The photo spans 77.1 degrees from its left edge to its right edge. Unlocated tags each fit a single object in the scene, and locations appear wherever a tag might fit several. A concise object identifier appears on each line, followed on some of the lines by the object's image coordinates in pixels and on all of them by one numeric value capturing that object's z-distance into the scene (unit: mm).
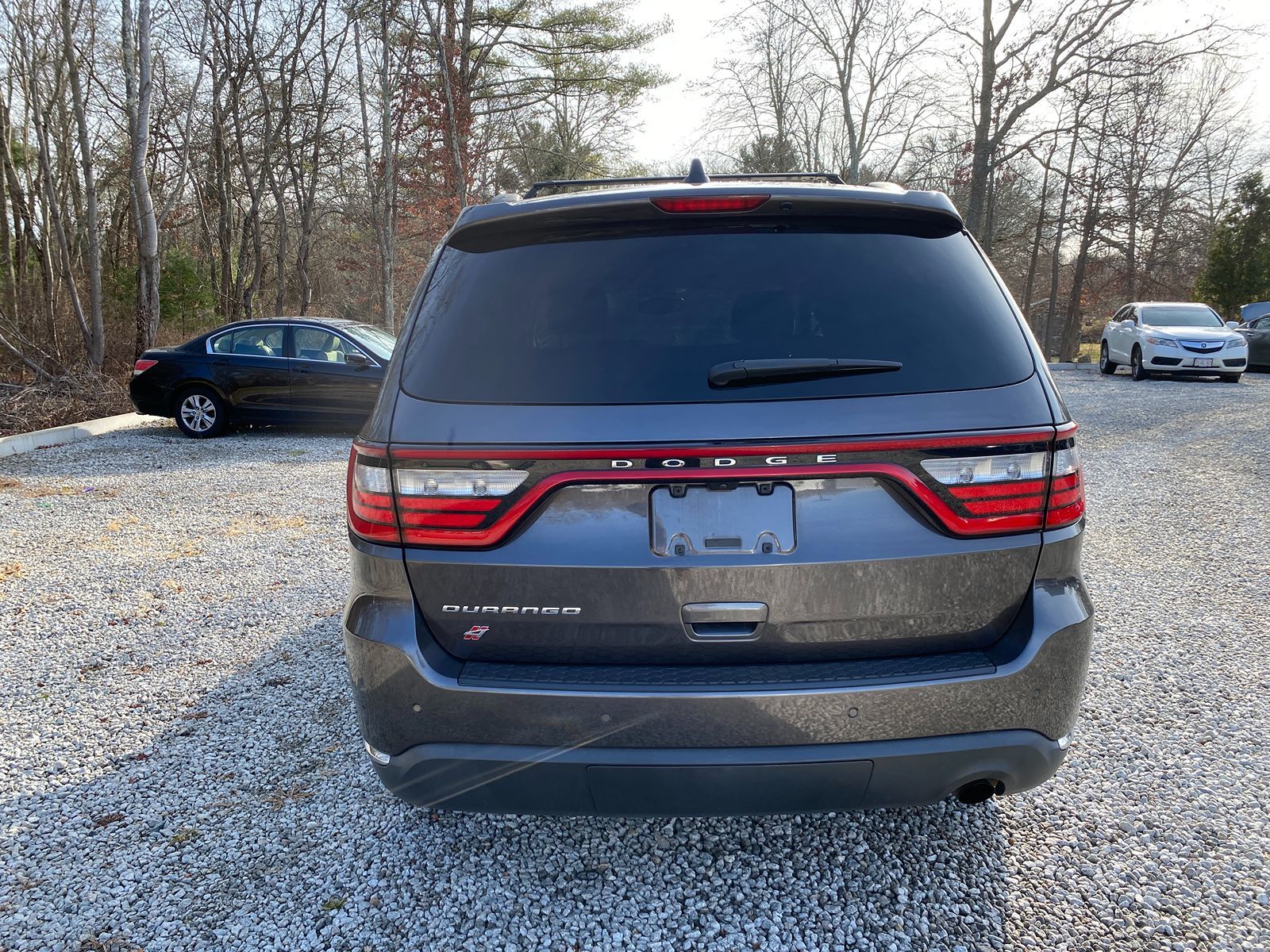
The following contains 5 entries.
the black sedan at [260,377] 10516
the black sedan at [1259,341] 19594
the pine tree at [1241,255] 31656
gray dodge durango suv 1754
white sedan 16234
